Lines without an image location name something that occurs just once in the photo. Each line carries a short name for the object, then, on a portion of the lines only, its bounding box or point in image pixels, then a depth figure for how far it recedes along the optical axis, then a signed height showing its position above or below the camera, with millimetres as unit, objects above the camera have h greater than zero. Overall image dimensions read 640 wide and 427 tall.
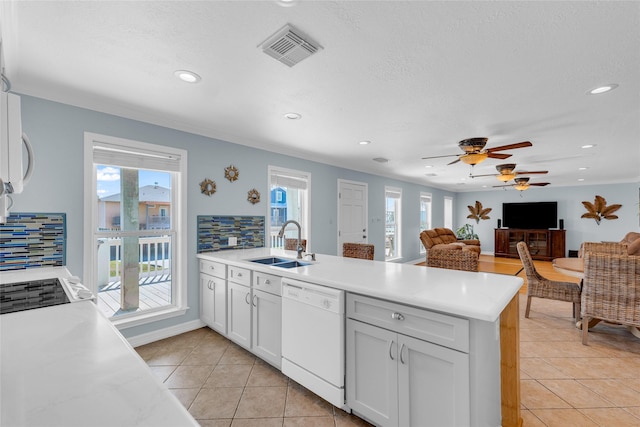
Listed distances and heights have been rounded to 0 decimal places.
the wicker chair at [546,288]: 3305 -871
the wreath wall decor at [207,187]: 3430 +329
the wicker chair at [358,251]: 3400 -446
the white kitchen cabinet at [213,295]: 2965 -893
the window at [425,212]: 8547 +70
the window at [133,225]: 2721 -121
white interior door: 5508 +42
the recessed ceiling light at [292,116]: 2930 +1025
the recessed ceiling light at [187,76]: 2100 +1042
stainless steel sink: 2856 -500
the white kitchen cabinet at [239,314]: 2613 -955
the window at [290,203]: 4555 +189
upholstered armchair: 2451 -394
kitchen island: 1352 -477
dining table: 3176 -642
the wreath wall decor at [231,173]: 3656 +534
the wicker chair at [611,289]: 2676 -719
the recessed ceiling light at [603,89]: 2250 +1020
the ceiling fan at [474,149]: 3500 +803
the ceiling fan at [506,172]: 4567 +702
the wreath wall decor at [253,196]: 3900 +248
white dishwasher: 1835 -858
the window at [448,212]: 9867 +83
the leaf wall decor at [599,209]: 7850 +156
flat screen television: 8750 -14
